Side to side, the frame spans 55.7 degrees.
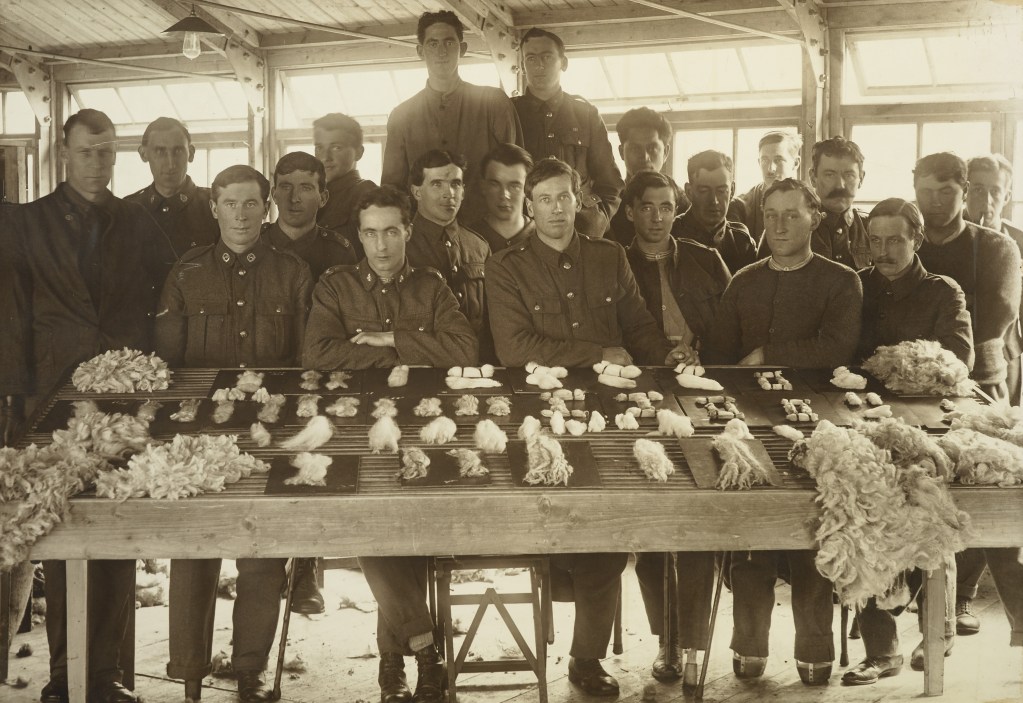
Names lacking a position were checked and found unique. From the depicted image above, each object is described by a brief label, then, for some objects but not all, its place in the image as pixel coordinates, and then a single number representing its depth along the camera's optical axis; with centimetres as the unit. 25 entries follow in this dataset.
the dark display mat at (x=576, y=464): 316
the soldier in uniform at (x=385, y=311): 381
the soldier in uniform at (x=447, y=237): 420
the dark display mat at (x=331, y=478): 311
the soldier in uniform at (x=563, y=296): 387
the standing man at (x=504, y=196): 430
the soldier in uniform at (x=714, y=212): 459
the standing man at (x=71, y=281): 408
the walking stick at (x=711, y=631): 347
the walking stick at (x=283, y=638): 340
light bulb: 477
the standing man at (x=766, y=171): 515
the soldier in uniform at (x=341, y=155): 473
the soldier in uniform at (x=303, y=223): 419
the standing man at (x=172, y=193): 452
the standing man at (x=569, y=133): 483
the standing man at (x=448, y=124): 469
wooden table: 304
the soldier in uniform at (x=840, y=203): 452
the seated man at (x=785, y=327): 367
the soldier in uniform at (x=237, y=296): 397
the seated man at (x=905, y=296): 394
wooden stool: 326
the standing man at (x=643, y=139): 483
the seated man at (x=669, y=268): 418
